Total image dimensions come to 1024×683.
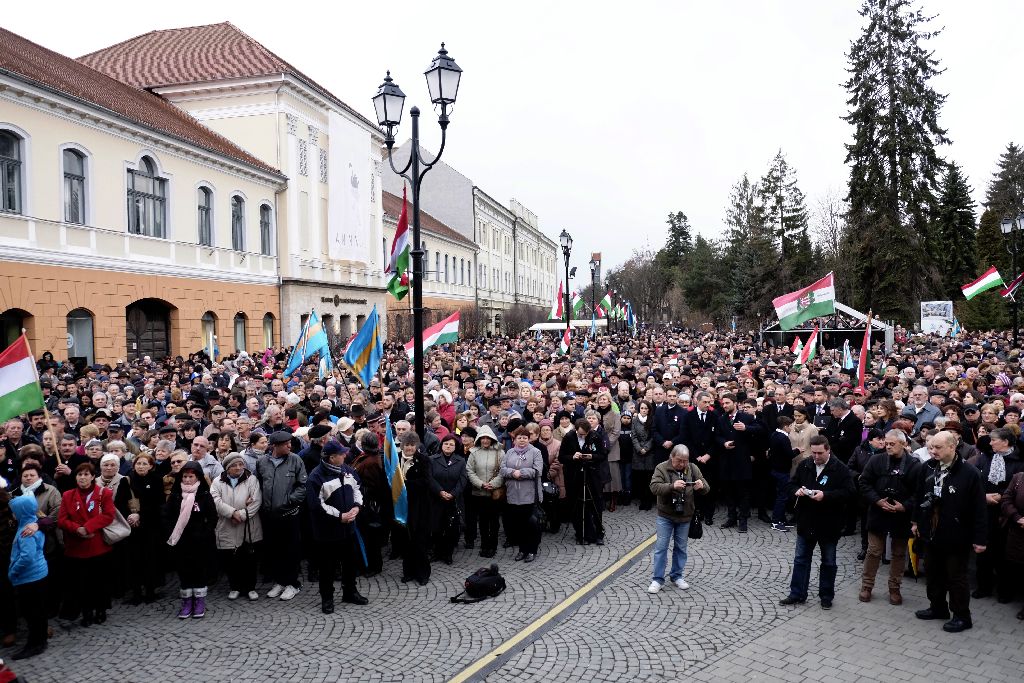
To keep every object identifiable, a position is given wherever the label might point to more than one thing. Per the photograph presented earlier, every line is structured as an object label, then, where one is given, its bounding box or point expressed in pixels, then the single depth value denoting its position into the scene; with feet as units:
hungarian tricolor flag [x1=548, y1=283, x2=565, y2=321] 115.14
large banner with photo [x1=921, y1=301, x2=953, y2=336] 118.73
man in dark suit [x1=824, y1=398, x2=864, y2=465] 33.35
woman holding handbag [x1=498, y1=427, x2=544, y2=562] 29.40
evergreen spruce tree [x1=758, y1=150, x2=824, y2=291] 206.49
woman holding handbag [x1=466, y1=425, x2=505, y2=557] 29.94
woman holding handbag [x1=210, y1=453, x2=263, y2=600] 24.91
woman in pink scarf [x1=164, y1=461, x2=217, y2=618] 24.41
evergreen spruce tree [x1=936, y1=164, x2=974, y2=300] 188.44
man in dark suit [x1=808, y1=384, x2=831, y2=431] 35.04
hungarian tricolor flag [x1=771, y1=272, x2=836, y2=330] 57.77
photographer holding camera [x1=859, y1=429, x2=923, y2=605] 23.80
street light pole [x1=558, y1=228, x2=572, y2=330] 99.35
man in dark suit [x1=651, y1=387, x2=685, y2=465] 36.06
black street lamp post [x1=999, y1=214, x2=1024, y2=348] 82.02
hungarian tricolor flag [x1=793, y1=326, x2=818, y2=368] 68.28
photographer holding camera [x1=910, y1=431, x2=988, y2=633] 21.72
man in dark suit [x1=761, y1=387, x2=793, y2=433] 36.68
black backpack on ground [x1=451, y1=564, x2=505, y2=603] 25.27
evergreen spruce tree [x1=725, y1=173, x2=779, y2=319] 197.98
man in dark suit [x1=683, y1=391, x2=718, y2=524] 35.19
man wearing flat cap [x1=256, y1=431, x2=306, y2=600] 25.59
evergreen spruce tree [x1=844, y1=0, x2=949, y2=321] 145.38
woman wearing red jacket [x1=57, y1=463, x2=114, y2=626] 23.17
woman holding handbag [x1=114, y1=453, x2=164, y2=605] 25.04
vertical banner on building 124.26
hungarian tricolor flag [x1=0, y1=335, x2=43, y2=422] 27.04
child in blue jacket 21.03
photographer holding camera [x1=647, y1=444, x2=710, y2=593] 25.49
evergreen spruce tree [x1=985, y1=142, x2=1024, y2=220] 204.03
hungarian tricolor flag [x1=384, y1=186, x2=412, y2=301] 42.75
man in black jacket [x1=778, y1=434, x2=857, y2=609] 23.66
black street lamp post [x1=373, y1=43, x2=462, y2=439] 32.40
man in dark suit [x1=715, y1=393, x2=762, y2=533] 33.71
